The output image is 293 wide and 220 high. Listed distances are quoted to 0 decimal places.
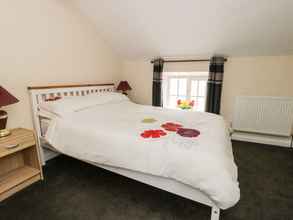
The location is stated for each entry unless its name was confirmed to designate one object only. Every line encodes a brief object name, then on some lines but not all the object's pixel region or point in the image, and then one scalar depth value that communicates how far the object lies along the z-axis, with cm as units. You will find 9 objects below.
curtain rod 310
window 340
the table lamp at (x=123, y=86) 354
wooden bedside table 164
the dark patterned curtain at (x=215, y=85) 296
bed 118
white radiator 274
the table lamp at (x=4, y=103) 159
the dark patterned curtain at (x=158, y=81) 338
